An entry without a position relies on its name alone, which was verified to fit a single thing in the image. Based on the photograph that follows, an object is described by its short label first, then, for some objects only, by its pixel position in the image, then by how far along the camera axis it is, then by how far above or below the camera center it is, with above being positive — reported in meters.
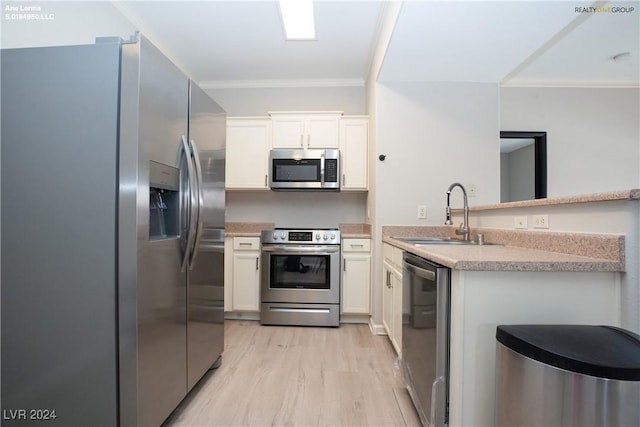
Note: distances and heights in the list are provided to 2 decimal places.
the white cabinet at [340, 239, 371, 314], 2.84 -0.63
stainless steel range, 2.82 -0.63
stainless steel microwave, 3.00 +0.49
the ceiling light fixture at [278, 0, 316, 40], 2.25 +1.66
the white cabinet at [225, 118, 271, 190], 3.15 +0.68
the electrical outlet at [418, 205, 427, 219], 2.70 +0.04
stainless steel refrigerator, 1.16 -0.08
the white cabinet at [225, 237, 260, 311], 2.93 -0.62
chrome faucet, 2.20 -0.05
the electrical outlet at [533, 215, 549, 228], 1.46 -0.02
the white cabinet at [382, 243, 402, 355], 2.03 -0.62
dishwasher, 1.13 -0.55
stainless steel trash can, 0.74 -0.44
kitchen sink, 2.11 -0.20
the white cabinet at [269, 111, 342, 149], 3.10 +0.94
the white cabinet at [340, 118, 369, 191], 3.10 +0.68
